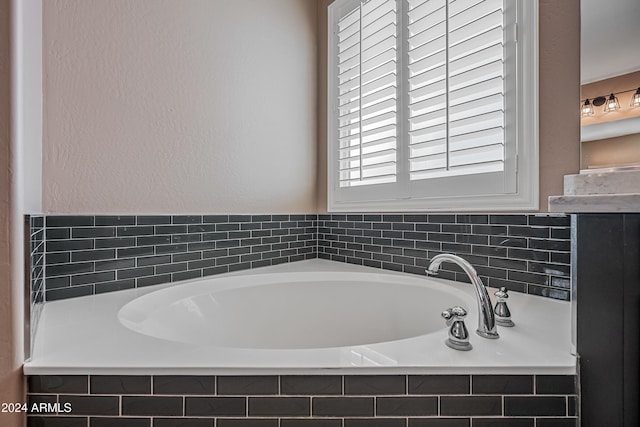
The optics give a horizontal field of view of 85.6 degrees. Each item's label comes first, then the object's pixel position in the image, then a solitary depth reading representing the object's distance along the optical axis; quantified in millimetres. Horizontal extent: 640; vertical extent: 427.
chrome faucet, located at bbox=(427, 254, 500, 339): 960
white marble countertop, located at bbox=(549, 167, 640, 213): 727
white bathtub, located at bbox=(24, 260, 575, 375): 783
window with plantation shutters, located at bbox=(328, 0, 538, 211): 1445
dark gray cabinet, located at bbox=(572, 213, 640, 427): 732
